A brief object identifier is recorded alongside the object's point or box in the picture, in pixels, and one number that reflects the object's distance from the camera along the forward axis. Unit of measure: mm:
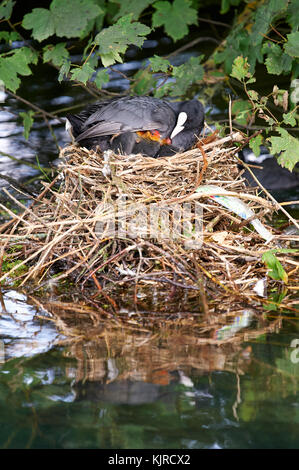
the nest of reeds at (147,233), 7117
